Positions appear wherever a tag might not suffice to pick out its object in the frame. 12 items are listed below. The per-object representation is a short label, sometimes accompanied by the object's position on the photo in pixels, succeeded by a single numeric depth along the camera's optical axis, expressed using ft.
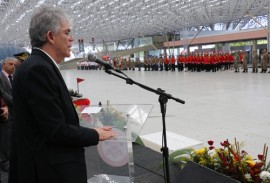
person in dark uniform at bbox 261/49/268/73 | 48.62
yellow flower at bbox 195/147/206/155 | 8.86
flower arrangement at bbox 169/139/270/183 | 7.08
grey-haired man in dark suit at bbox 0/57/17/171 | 10.96
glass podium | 6.99
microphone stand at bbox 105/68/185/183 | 6.17
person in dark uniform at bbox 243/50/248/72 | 53.21
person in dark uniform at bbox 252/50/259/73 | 51.03
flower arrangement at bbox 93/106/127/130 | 6.96
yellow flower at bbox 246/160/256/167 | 7.28
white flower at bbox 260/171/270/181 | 6.65
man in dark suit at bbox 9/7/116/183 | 4.04
